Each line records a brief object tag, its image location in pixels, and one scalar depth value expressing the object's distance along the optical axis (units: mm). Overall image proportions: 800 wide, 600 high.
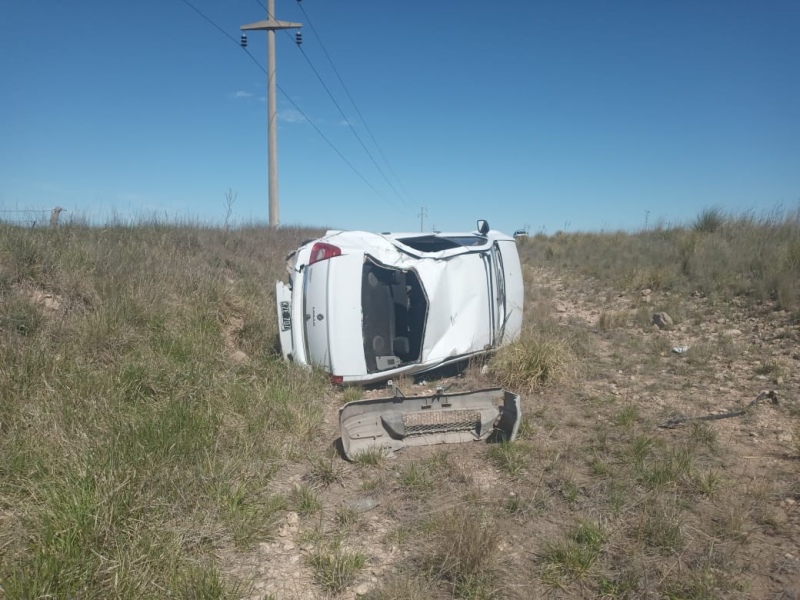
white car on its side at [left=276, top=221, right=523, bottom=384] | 5305
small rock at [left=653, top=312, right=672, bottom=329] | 8289
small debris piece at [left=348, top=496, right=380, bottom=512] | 3382
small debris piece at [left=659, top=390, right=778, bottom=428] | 4652
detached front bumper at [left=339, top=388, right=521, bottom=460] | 4324
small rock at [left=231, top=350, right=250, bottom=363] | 5833
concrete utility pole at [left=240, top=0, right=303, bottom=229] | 14773
